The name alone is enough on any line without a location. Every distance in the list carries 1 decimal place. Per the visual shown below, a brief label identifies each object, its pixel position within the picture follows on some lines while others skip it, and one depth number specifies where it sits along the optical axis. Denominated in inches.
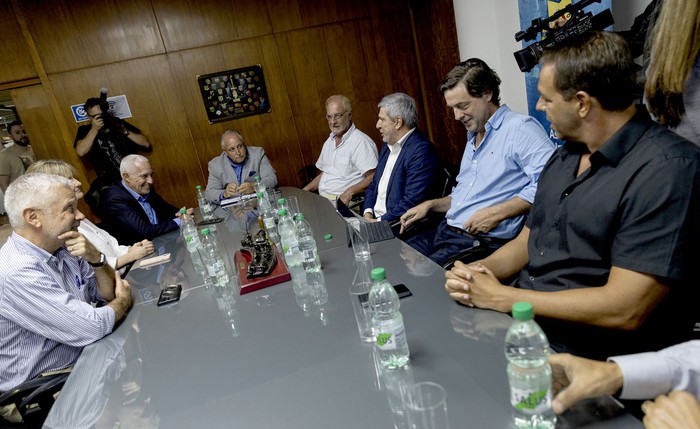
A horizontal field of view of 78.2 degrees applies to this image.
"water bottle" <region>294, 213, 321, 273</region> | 70.1
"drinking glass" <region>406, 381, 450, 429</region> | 31.8
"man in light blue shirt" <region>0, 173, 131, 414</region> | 58.5
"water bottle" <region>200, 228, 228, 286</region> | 72.6
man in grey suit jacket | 155.3
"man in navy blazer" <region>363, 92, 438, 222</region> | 104.5
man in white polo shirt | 148.9
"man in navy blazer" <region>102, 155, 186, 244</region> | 117.3
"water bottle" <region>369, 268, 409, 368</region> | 39.6
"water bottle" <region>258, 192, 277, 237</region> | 97.0
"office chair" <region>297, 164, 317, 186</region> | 195.2
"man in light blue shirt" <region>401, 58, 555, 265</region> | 81.2
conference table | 36.3
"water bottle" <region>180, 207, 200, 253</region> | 95.0
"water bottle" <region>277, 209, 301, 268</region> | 73.4
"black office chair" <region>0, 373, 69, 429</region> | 53.5
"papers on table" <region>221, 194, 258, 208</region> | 139.6
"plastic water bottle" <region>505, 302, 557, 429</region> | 30.8
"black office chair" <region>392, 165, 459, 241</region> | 101.7
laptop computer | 78.1
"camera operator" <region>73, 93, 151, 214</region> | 183.9
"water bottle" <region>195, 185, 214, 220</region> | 126.4
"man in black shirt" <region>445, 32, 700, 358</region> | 41.8
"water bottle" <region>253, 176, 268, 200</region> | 133.7
